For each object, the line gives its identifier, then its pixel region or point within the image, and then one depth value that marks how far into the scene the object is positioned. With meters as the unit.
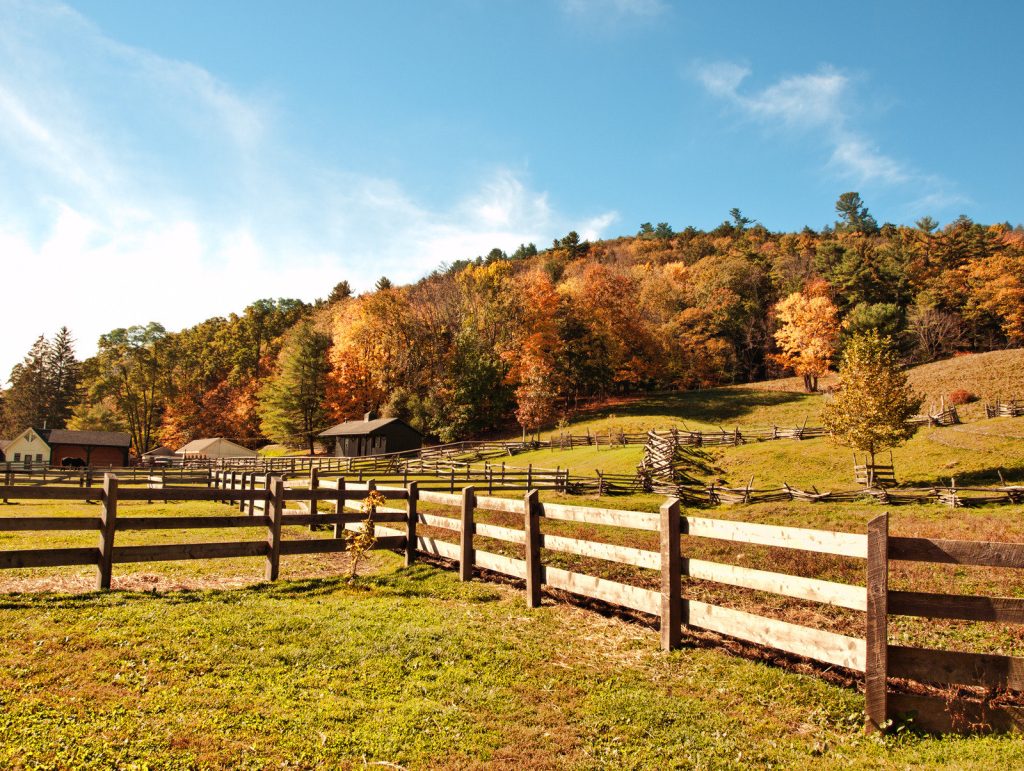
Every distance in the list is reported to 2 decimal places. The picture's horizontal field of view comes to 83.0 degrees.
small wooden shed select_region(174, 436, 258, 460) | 67.81
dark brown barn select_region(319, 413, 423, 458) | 58.50
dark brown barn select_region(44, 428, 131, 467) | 56.50
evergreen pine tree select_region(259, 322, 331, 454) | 70.81
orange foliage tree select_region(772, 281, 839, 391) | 62.81
